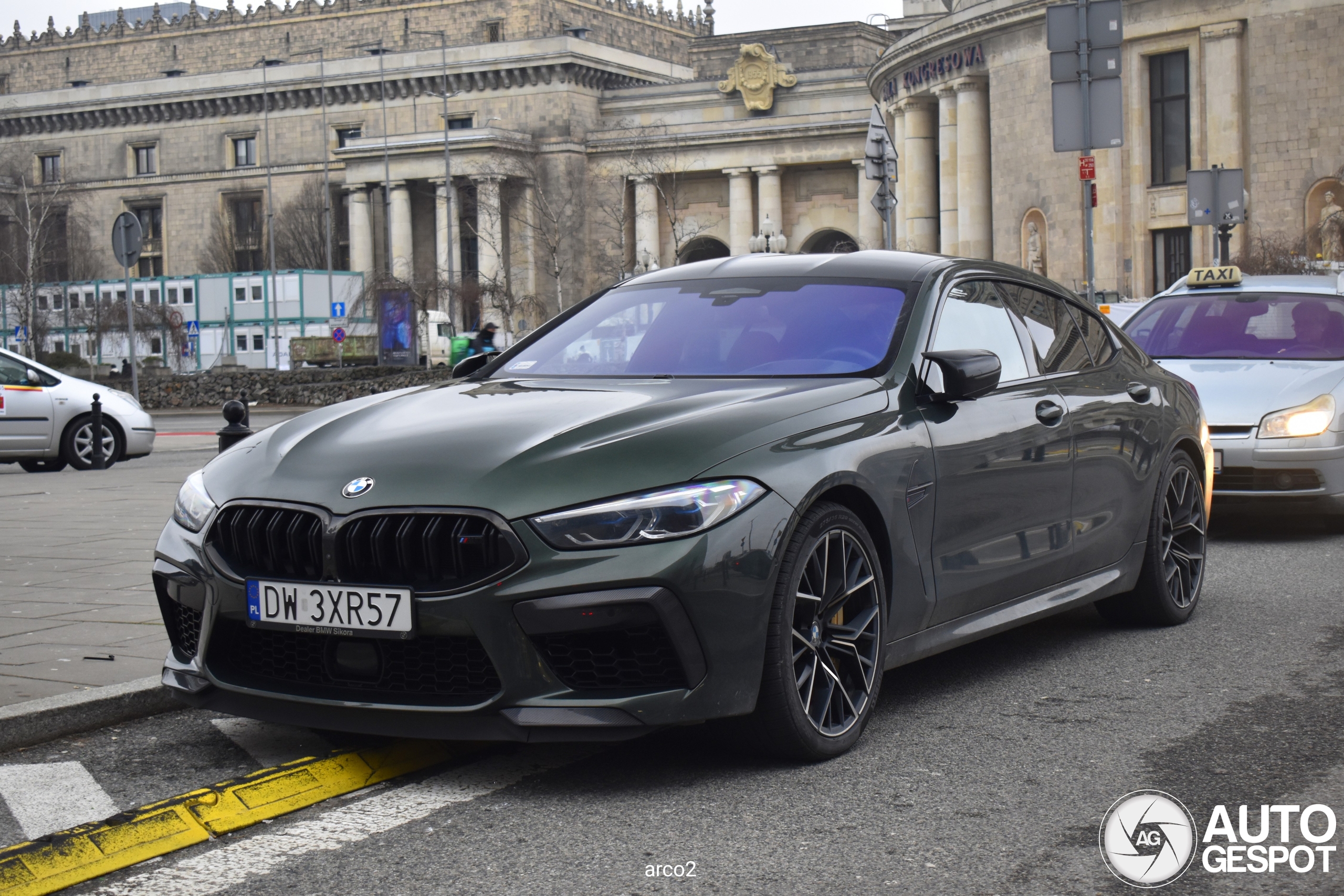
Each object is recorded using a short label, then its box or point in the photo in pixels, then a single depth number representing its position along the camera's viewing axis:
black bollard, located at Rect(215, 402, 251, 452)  10.44
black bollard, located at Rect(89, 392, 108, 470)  18.59
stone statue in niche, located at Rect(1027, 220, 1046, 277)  47.50
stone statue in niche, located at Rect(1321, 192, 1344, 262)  37.66
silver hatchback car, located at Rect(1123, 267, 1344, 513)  9.88
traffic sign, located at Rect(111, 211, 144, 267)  18.59
